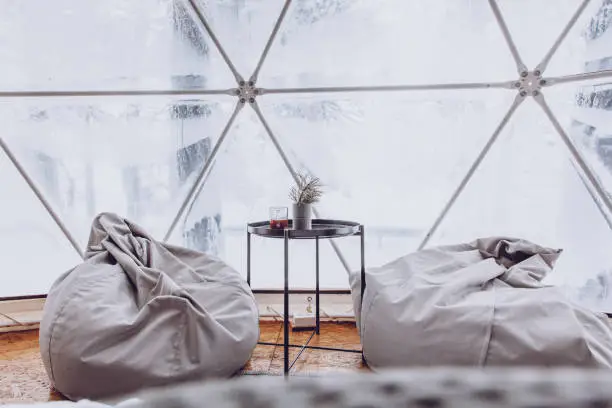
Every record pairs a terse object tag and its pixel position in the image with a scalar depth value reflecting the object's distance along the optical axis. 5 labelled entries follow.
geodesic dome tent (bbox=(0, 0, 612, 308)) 3.23
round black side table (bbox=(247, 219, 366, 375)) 2.19
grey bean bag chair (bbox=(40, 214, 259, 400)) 1.84
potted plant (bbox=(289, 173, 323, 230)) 2.53
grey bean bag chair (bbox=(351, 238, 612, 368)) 1.81
